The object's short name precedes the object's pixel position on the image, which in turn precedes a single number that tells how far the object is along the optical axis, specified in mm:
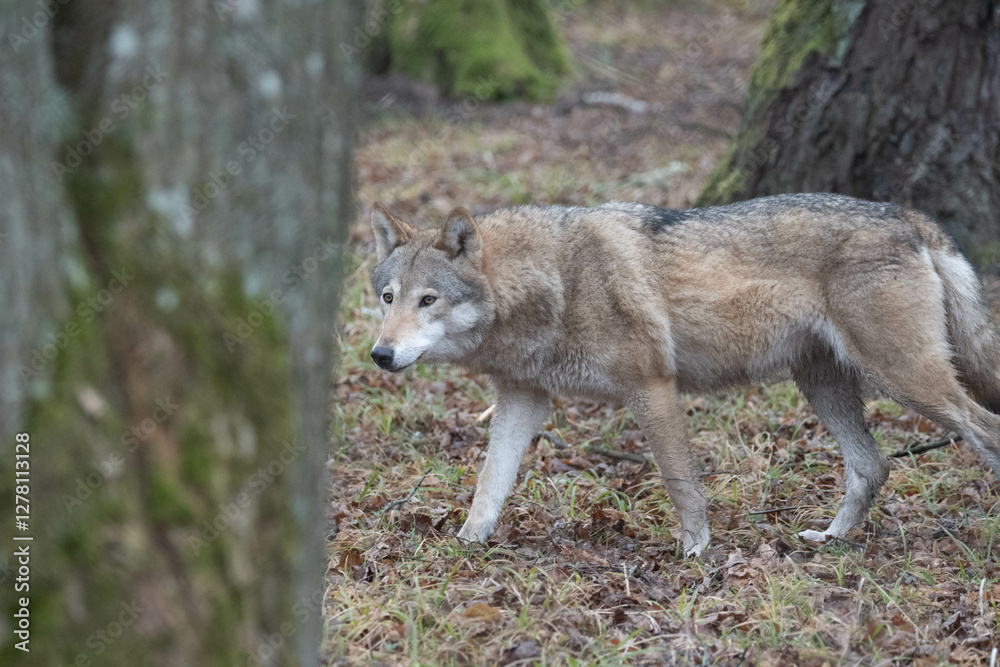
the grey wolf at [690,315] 9875
